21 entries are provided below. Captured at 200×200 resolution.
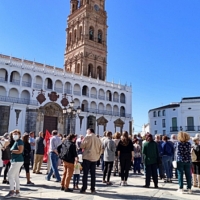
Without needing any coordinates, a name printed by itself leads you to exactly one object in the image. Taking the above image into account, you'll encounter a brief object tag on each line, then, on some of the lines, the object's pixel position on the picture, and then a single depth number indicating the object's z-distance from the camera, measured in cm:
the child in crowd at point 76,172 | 684
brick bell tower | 4462
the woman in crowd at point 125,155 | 755
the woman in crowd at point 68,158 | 639
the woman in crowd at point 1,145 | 721
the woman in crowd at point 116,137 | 927
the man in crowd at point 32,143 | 1186
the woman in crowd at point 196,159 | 764
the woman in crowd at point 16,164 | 563
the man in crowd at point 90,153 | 638
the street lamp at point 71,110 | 1928
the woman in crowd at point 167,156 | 853
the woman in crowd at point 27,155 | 728
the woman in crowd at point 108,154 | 788
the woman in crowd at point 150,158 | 725
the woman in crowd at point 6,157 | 750
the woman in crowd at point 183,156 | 664
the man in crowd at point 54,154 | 785
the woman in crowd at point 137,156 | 1107
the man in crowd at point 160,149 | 917
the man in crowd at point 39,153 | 981
